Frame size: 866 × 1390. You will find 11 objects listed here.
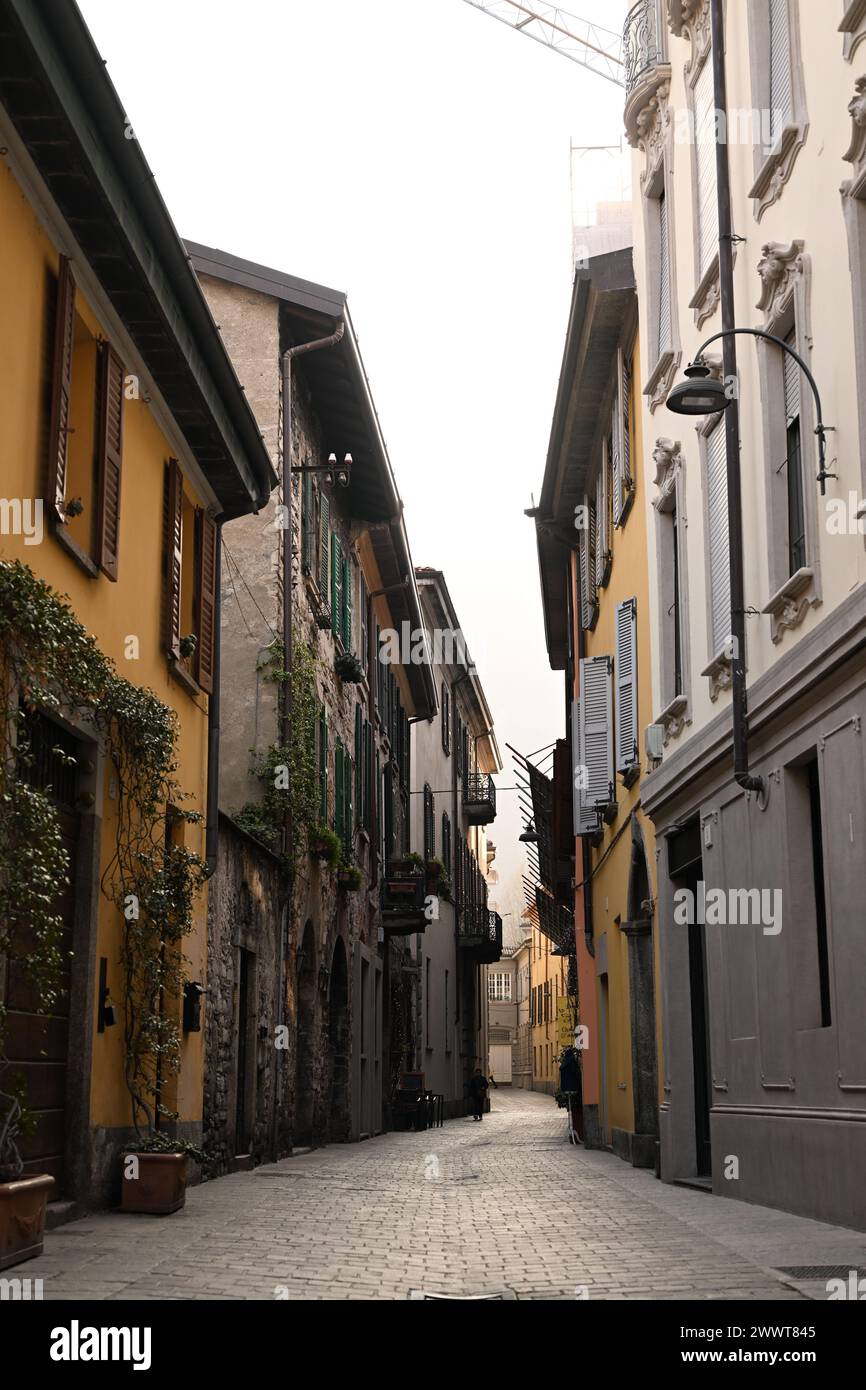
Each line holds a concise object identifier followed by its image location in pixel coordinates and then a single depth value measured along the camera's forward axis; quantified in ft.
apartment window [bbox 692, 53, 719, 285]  45.14
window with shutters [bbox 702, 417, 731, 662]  43.47
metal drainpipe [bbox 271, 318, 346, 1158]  59.93
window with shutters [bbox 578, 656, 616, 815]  66.54
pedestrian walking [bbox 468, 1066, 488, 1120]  127.75
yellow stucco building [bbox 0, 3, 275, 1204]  30.07
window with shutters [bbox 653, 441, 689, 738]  49.14
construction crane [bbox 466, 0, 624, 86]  188.44
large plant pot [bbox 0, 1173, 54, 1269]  24.68
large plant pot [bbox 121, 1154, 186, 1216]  35.65
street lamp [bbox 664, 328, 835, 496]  36.19
